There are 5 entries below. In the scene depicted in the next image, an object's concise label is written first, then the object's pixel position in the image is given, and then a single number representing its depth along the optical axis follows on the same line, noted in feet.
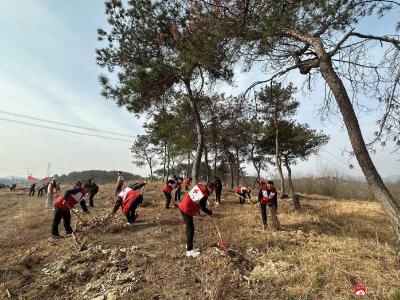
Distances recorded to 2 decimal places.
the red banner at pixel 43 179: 131.95
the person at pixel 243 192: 59.50
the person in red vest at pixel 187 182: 52.78
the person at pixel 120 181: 58.44
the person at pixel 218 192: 56.85
